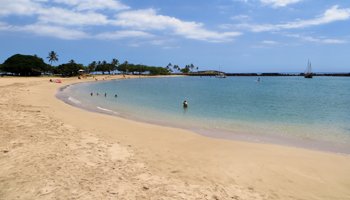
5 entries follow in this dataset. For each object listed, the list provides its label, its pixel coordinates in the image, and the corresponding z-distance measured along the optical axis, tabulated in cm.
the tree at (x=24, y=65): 9431
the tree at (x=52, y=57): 12450
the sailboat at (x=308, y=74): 14526
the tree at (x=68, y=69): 10575
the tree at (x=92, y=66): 14594
